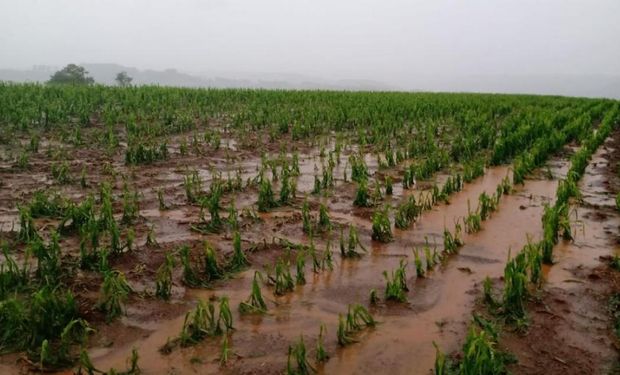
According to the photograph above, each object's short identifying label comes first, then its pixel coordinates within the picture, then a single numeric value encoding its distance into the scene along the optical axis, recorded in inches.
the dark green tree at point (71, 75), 2048.5
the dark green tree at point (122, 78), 2631.6
